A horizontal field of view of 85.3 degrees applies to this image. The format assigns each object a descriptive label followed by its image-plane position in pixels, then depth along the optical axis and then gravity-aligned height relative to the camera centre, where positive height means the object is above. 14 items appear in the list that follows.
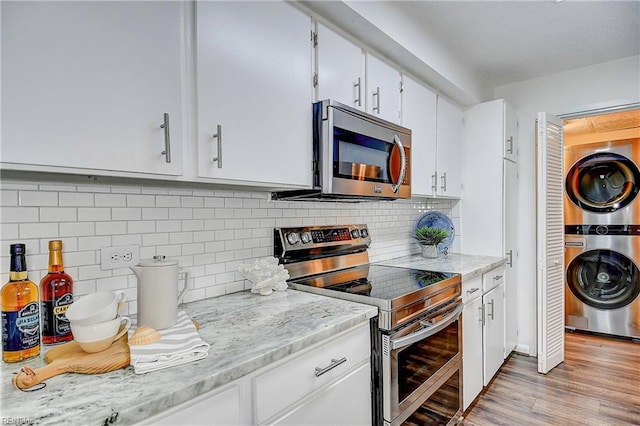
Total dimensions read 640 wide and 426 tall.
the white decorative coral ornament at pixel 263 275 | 1.53 -0.28
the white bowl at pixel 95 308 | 0.90 -0.26
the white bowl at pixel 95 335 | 0.90 -0.32
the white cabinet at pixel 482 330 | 2.09 -0.81
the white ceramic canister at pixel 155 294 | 1.08 -0.25
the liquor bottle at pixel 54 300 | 1.02 -0.26
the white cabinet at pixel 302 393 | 0.85 -0.52
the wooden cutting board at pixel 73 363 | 0.78 -0.37
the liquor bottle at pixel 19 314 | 0.90 -0.26
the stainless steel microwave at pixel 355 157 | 1.56 +0.27
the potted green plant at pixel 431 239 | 2.70 -0.23
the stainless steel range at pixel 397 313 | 1.38 -0.47
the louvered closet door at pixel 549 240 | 2.69 -0.25
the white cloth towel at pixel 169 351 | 0.85 -0.36
